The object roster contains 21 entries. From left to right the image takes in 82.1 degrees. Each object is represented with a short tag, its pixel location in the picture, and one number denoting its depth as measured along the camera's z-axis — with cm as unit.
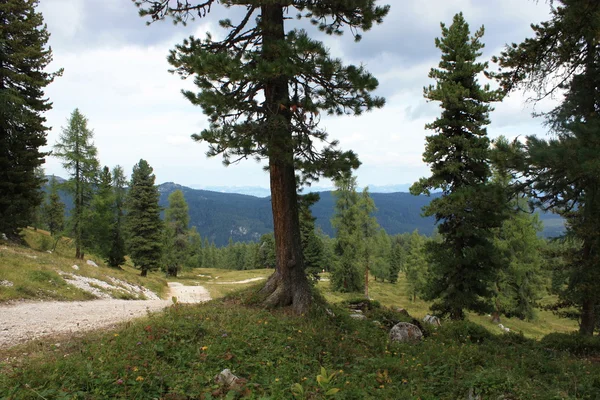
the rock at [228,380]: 473
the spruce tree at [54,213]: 6247
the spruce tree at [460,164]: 1452
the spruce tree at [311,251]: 2802
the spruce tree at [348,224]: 3306
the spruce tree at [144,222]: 3503
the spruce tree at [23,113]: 2175
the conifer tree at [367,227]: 3325
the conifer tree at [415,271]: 4741
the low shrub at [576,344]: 913
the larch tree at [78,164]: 2598
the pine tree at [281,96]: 715
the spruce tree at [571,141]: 634
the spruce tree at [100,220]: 2913
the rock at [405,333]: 852
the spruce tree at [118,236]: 3441
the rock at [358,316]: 999
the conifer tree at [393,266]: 7181
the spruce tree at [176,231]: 4134
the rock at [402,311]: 1176
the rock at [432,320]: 1116
